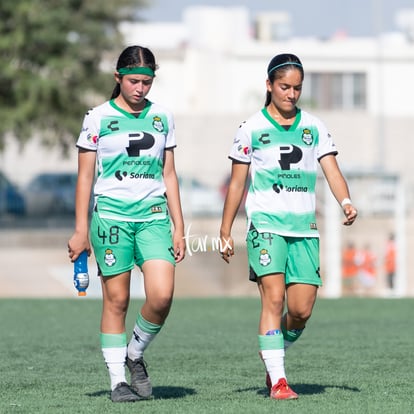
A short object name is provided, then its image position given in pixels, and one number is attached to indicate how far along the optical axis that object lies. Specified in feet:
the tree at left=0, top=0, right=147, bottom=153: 228.22
